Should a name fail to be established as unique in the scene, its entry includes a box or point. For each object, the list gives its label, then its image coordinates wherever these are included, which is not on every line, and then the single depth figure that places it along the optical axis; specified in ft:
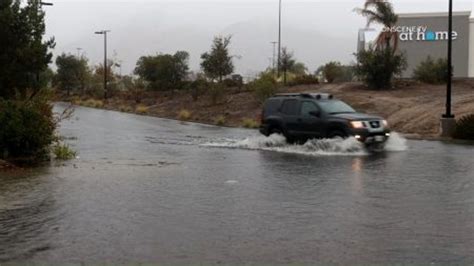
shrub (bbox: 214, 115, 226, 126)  125.29
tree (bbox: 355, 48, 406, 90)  141.90
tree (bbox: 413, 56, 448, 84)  150.30
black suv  59.93
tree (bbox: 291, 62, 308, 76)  261.46
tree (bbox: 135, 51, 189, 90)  224.74
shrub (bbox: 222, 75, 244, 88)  186.39
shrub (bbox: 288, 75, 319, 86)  169.79
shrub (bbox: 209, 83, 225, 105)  158.10
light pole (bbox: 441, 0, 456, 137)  81.62
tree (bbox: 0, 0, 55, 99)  59.16
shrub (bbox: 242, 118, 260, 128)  114.09
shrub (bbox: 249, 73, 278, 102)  143.64
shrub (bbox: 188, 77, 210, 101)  175.63
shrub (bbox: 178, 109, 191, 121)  141.80
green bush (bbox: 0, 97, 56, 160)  51.03
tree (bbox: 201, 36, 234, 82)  193.77
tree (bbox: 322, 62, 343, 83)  185.38
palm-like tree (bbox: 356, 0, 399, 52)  147.54
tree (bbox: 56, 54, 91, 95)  291.79
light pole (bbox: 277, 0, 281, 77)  185.22
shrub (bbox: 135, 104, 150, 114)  169.43
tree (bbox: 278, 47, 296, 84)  220.19
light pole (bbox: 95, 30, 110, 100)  242.02
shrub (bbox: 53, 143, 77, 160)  56.29
